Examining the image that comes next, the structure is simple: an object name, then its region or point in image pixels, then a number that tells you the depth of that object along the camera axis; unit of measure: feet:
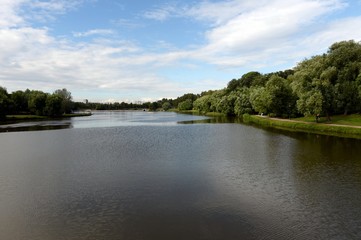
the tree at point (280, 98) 207.02
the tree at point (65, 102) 421.38
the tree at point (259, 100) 220.96
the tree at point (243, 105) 293.43
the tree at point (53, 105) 362.12
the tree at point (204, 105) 438.40
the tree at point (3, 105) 280.00
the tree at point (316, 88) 160.56
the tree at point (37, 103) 353.84
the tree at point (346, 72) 170.40
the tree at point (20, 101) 357.20
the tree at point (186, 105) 600.39
